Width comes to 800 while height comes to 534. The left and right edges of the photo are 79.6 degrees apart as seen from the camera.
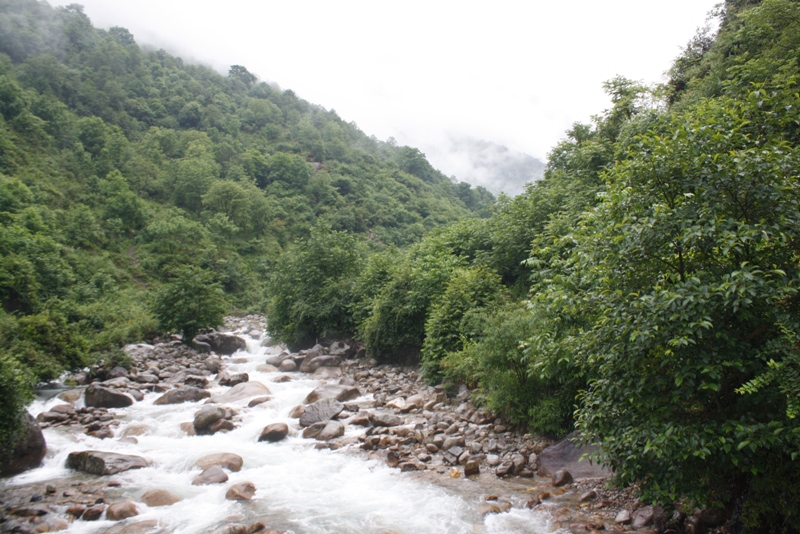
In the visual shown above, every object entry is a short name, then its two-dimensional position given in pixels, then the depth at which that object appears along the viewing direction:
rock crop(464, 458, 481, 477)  10.38
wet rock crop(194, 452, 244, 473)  11.16
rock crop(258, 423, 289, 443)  13.08
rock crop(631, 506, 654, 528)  7.56
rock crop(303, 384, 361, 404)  16.08
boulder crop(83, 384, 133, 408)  15.47
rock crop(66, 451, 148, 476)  10.72
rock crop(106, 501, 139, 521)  8.73
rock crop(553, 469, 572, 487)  9.50
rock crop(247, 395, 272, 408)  16.11
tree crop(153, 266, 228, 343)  25.80
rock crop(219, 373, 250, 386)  19.54
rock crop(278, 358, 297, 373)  22.79
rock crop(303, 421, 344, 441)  13.16
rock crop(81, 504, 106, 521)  8.66
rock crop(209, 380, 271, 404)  16.73
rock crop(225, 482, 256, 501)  9.57
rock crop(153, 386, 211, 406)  16.38
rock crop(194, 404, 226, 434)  13.61
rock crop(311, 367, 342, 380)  20.90
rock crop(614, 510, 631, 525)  7.73
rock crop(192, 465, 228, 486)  10.40
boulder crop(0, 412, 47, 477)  10.36
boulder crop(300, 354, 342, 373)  22.39
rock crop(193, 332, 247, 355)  27.22
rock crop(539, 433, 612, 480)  9.52
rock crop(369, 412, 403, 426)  13.68
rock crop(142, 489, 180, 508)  9.38
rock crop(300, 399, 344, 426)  14.27
